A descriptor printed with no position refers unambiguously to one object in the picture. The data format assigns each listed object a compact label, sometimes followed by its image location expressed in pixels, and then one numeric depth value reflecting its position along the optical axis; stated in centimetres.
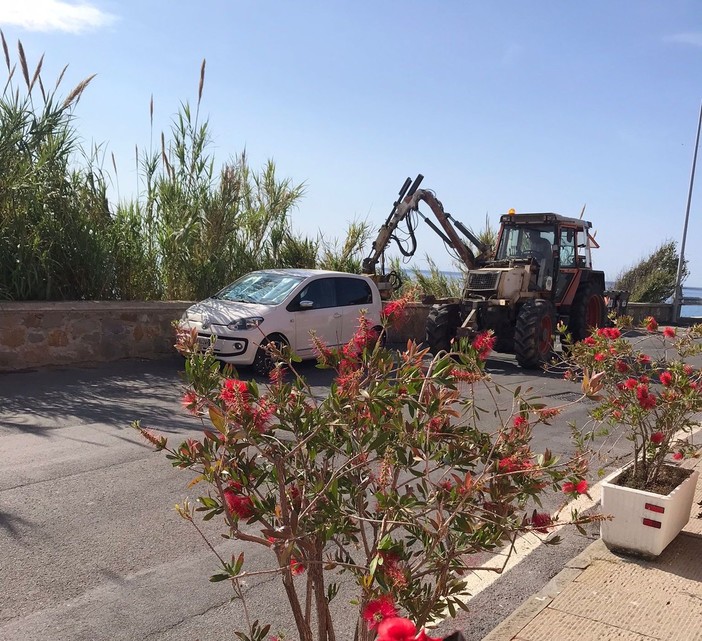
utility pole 2945
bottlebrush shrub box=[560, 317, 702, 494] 475
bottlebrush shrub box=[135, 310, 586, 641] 216
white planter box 438
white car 1049
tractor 1306
